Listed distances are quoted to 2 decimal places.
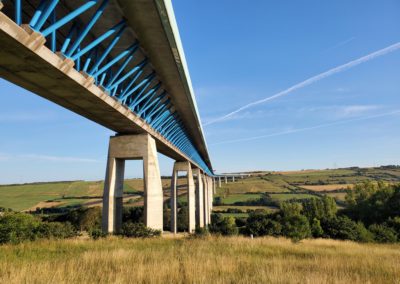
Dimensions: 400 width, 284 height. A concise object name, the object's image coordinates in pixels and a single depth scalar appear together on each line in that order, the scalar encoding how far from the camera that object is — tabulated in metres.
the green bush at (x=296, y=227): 34.01
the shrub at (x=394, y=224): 38.42
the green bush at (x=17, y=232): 12.60
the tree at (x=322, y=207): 64.69
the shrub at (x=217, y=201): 97.77
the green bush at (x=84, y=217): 46.88
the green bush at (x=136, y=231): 17.19
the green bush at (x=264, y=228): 35.28
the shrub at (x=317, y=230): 35.35
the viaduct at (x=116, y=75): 8.10
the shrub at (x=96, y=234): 15.12
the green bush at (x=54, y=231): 14.57
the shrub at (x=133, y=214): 54.18
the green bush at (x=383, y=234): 33.53
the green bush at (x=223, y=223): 40.52
